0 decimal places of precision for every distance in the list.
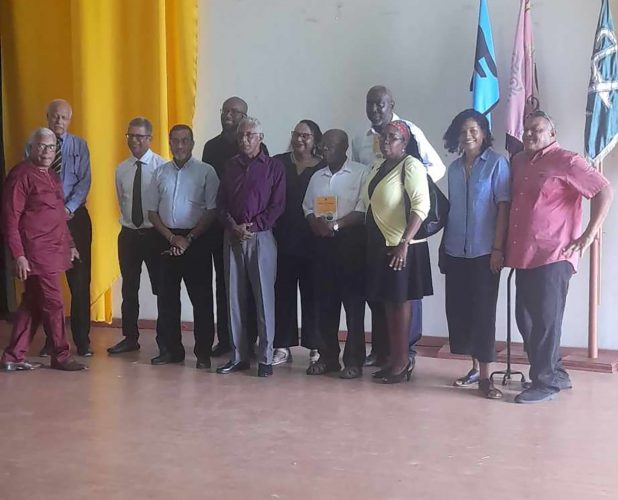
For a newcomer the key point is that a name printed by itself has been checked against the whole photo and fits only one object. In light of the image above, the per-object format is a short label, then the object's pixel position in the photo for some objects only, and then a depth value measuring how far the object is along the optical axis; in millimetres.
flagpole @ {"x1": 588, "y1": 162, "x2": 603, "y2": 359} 4910
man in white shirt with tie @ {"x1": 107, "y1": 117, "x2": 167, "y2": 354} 5019
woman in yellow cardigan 4238
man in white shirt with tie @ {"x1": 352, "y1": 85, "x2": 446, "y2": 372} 4605
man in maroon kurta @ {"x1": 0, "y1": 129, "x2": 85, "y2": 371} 4523
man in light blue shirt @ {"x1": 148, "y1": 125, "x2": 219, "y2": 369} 4754
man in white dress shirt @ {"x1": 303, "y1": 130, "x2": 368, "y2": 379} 4449
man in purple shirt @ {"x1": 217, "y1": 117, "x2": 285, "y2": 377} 4465
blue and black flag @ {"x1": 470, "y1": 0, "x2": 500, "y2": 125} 4941
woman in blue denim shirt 4160
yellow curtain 5887
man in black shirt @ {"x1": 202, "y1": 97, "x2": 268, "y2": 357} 4879
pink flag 4902
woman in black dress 4613
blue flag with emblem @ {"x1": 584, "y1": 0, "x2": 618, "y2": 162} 4746
